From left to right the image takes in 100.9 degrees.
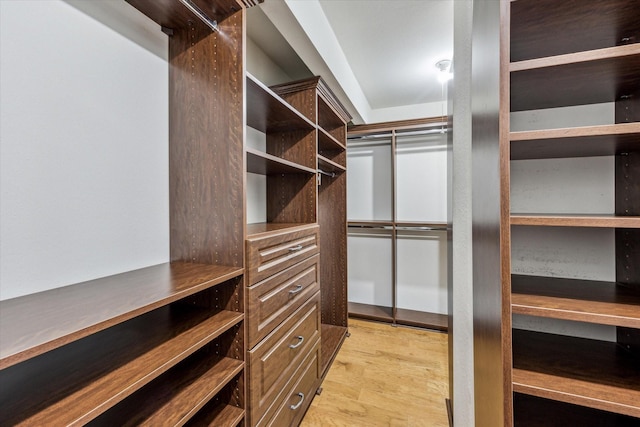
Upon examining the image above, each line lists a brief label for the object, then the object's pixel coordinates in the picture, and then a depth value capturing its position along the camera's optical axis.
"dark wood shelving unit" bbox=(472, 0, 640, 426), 0.70
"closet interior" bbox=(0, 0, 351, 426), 0.61
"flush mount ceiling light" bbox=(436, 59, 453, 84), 2.26
